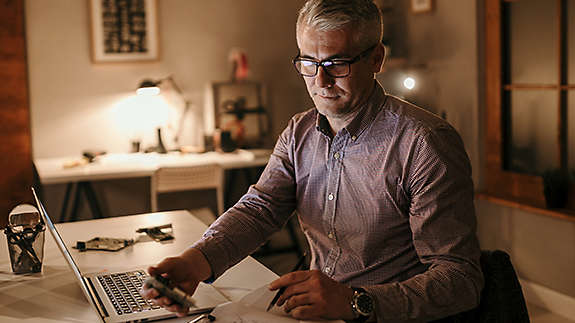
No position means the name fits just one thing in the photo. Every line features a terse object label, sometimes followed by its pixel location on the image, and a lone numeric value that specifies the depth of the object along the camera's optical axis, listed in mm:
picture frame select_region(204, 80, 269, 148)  4820
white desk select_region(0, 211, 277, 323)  1489
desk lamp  4387
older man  1366
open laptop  1411
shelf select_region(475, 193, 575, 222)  3143
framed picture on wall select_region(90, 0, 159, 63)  4535
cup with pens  1773
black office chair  1406
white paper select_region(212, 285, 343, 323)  1294
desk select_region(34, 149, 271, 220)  3885
